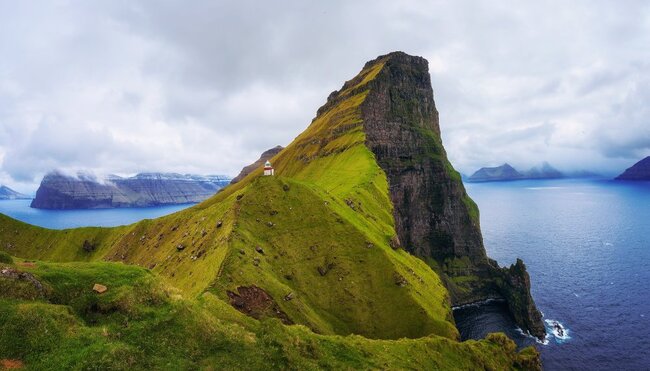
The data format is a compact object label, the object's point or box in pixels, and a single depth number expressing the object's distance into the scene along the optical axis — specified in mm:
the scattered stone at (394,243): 85438
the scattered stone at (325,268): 69788
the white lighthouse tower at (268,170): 86938
